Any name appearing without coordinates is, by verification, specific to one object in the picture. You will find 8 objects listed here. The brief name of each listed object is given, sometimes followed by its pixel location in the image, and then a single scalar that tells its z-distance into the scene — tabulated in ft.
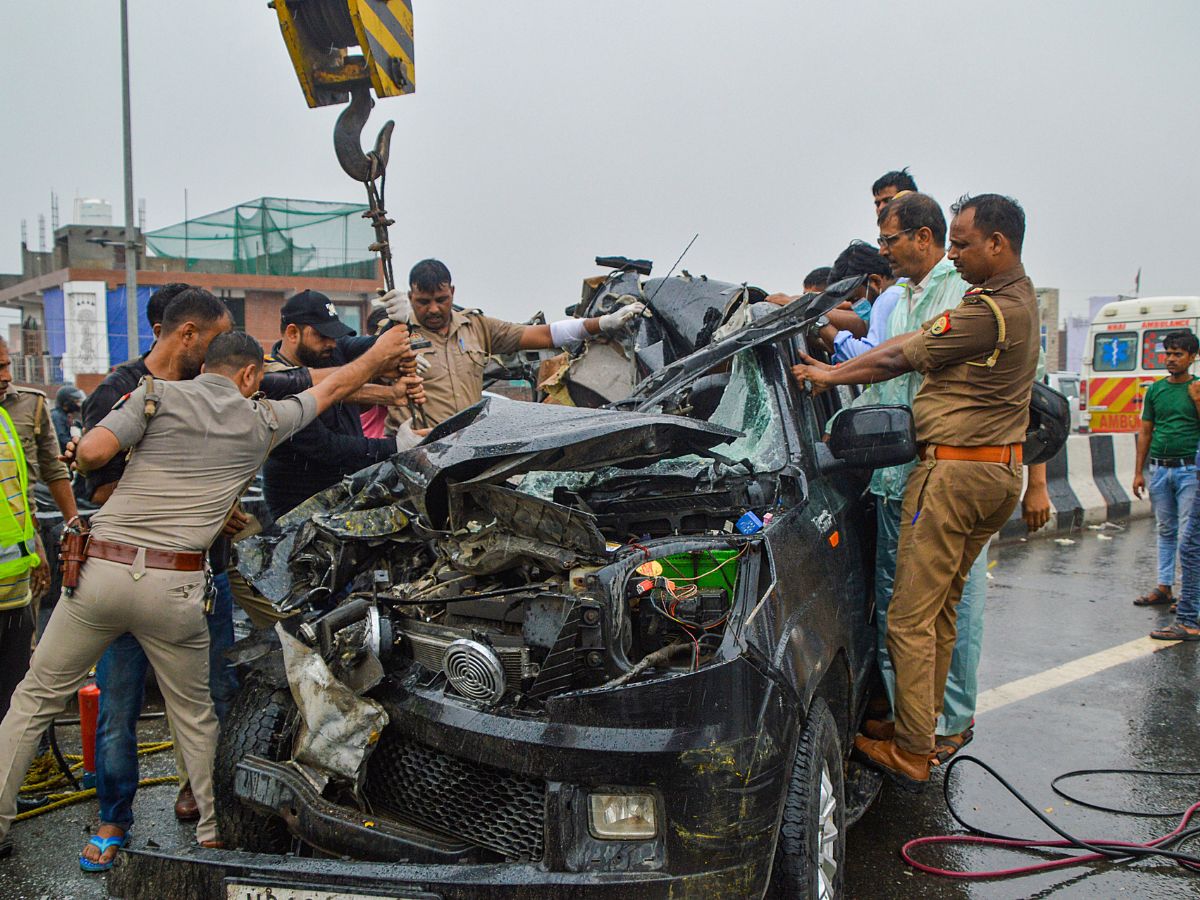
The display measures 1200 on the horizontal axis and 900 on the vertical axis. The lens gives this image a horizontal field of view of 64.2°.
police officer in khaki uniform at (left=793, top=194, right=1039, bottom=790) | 12.03
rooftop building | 72.02
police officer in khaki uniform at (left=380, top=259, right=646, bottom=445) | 16.67
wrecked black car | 7.41
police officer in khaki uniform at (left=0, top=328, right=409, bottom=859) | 10.28
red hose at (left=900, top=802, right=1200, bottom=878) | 11.09
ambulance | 54.95
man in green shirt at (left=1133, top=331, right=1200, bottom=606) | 23.94
